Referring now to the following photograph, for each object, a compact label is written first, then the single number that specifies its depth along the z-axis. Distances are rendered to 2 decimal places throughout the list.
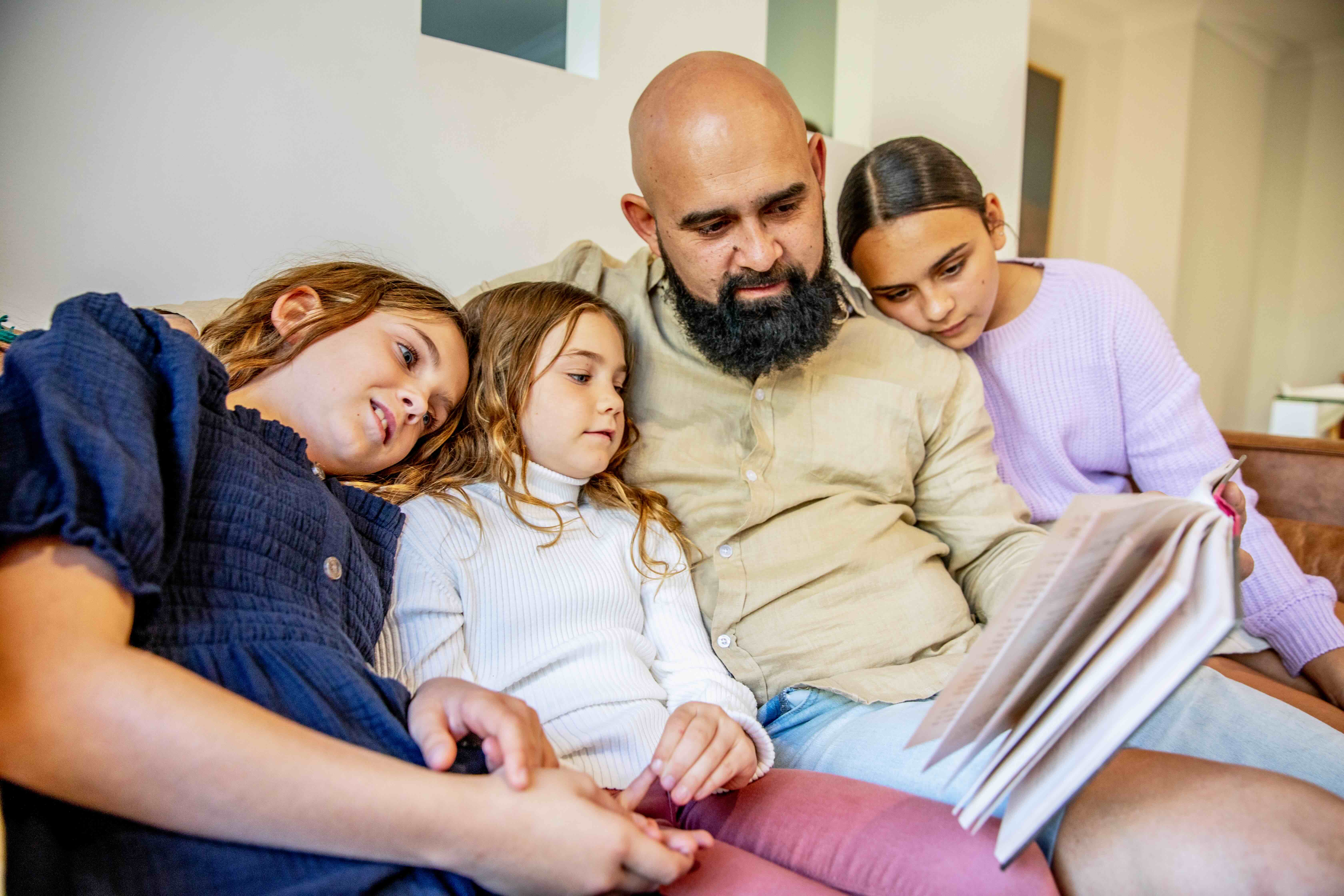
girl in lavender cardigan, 1.73
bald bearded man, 1.34
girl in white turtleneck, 1.00
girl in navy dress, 0.66
